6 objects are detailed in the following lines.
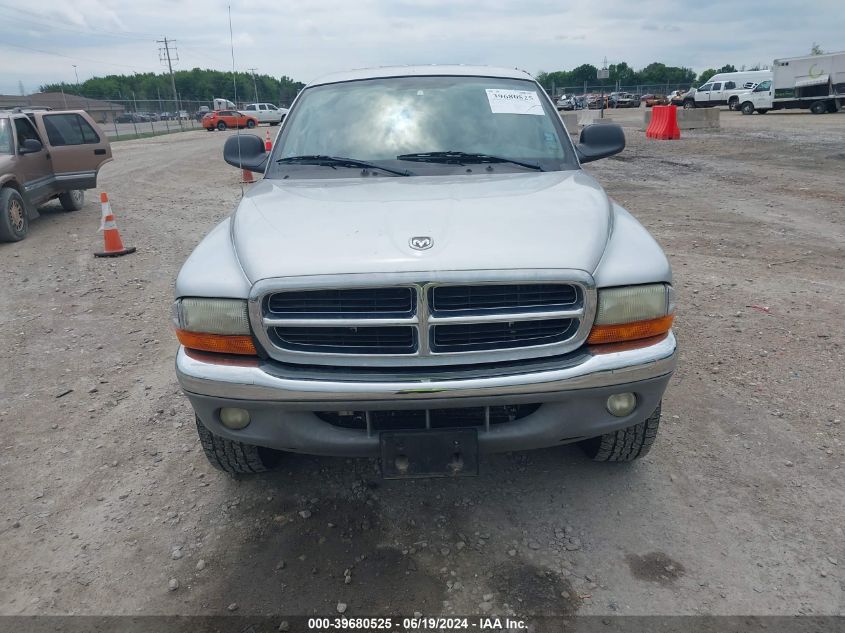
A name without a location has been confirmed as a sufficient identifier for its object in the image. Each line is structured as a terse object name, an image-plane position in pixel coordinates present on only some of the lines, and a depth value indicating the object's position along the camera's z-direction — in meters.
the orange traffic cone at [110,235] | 8.20
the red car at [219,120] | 41.69
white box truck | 29.16
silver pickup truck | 2.38
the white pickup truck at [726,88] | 36.00
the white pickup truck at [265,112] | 46.92
